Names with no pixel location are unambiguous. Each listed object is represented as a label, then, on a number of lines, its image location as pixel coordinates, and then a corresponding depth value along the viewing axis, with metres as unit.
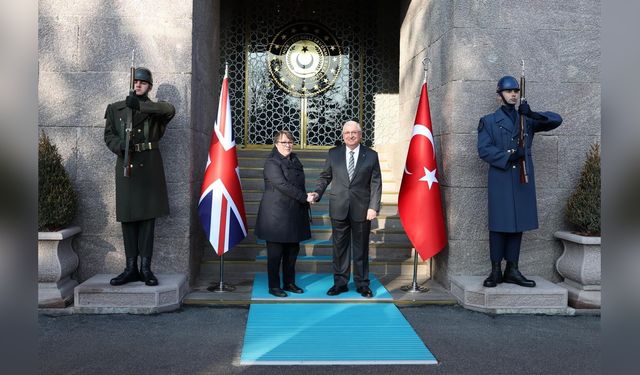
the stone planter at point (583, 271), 5.80
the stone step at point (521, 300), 5.75
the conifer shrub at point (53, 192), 5.74
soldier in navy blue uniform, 5.80
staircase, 7.05
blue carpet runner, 4.35
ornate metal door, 9.88
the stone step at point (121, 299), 5.56
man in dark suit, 6.10
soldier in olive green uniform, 5.68
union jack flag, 6.20
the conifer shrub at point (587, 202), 5.96
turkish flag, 6.33
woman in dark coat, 6.01
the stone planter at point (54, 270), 5.59
